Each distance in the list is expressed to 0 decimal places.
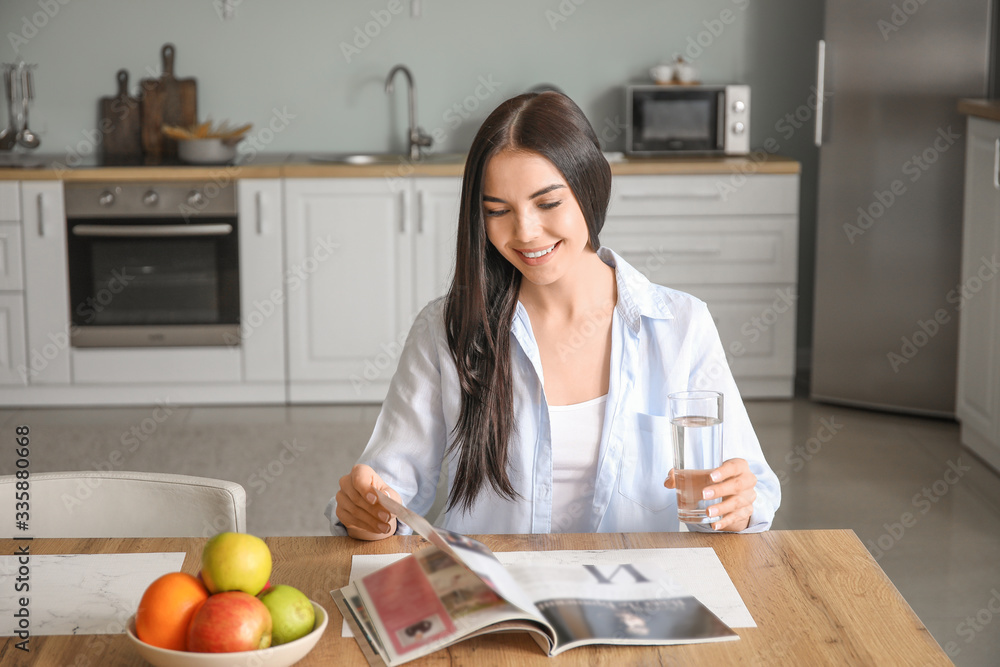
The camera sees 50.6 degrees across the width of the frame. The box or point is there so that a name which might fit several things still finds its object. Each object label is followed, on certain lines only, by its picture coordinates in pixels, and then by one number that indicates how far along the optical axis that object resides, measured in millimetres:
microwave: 4266
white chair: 1440
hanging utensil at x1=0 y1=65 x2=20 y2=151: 4242
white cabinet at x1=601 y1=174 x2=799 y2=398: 4031
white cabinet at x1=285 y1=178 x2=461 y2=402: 4016
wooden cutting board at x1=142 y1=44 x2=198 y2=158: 4387
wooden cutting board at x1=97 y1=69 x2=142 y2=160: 4402
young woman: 1442
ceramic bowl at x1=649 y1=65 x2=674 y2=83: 4363
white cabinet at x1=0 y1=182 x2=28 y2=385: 3924
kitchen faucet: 4285
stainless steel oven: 3924
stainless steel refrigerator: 3713
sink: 4159
